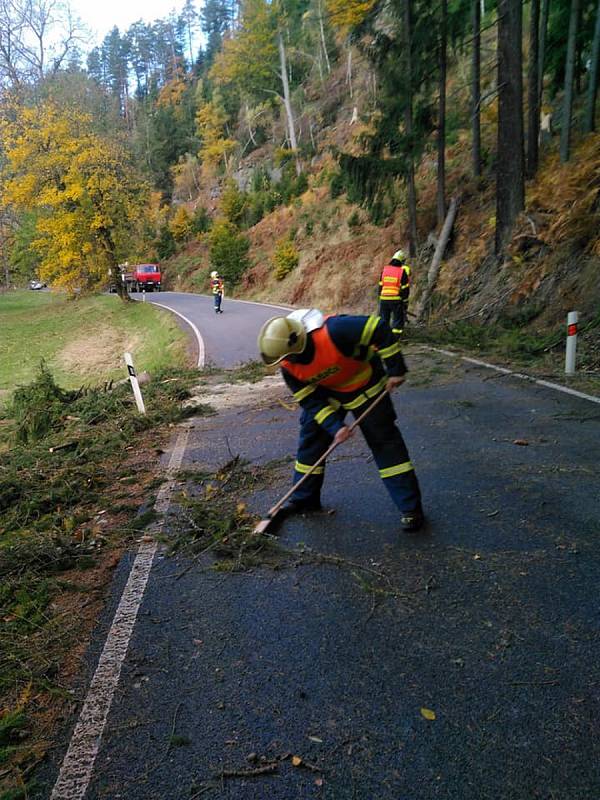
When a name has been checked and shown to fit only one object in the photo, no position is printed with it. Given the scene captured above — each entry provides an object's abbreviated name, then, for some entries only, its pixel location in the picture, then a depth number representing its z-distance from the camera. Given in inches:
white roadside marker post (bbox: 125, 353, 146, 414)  369.5
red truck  1911.9
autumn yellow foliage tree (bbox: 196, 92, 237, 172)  2328.9
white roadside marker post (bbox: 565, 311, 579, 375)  345.1
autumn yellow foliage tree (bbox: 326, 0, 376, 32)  900.6
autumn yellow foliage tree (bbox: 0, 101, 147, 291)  1176.8
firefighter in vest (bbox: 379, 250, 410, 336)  475.8
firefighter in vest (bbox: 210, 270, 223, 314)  982.4
